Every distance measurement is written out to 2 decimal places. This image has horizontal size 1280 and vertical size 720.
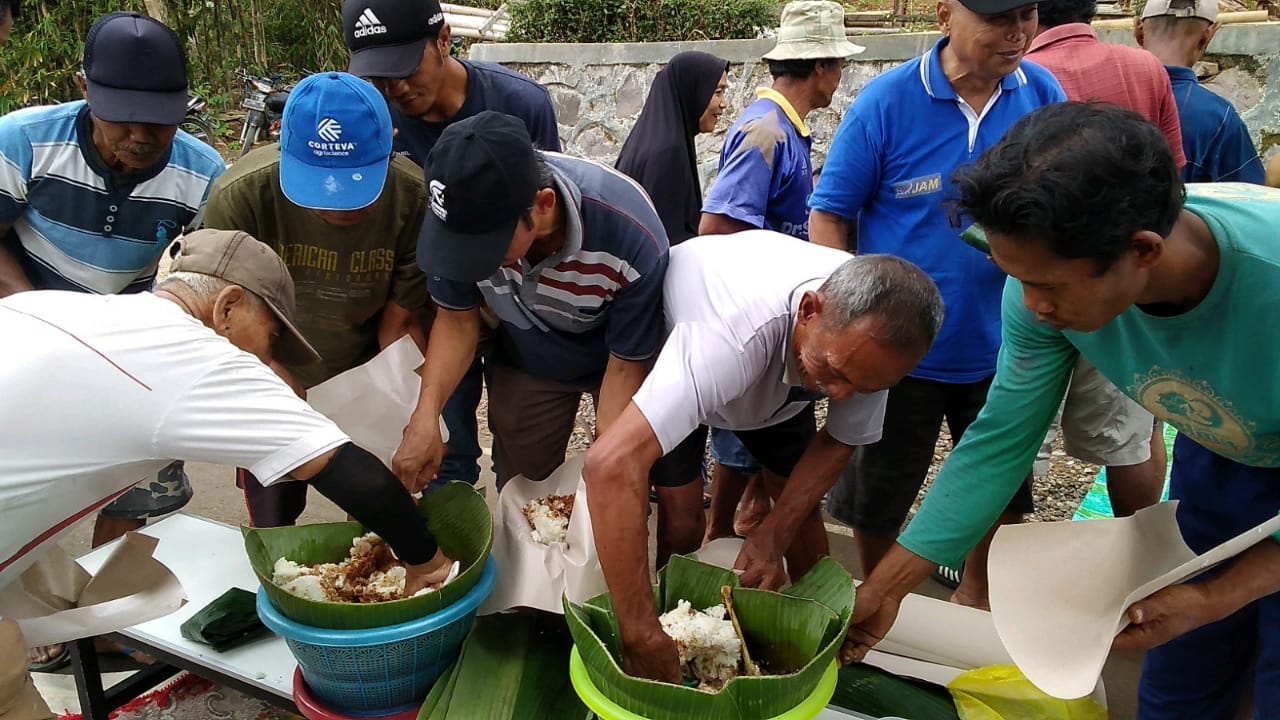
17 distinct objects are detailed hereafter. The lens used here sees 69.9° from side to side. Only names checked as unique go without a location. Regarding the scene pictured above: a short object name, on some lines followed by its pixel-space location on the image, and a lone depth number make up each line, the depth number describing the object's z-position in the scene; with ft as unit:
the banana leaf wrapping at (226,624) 6.78
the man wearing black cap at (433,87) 7.95
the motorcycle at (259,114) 30.30
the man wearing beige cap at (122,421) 4.66
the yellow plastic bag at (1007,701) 5.97
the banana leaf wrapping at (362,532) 5.56
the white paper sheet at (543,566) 6.12
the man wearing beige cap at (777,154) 9.64
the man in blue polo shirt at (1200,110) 9.16
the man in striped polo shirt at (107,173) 7.33
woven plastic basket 5.57
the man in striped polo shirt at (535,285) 5.84
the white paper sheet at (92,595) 5.68
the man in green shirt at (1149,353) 4.00
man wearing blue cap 7.12
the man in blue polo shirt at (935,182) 7.61
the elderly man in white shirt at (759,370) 5.30
